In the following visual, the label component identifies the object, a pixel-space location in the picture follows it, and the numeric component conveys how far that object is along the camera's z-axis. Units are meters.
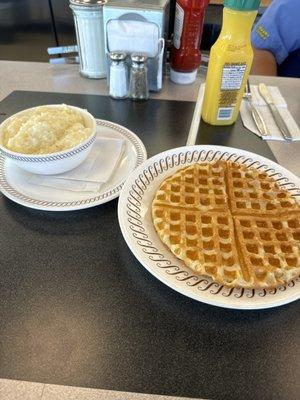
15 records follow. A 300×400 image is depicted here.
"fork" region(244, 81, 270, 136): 0.92
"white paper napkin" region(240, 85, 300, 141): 0.92
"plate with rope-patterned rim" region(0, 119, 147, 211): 0.62
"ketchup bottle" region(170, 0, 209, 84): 1.00
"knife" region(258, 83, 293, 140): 0.91
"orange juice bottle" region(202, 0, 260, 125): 0.75
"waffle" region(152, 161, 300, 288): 0.50
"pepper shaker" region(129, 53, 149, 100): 0.98
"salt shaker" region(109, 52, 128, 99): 0.99
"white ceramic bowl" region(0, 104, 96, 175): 0.61
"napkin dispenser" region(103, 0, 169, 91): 0.97
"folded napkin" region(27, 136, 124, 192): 0.67
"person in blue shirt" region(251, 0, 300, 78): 1.50
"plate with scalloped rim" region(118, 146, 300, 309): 0.45
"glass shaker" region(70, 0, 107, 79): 1.04
